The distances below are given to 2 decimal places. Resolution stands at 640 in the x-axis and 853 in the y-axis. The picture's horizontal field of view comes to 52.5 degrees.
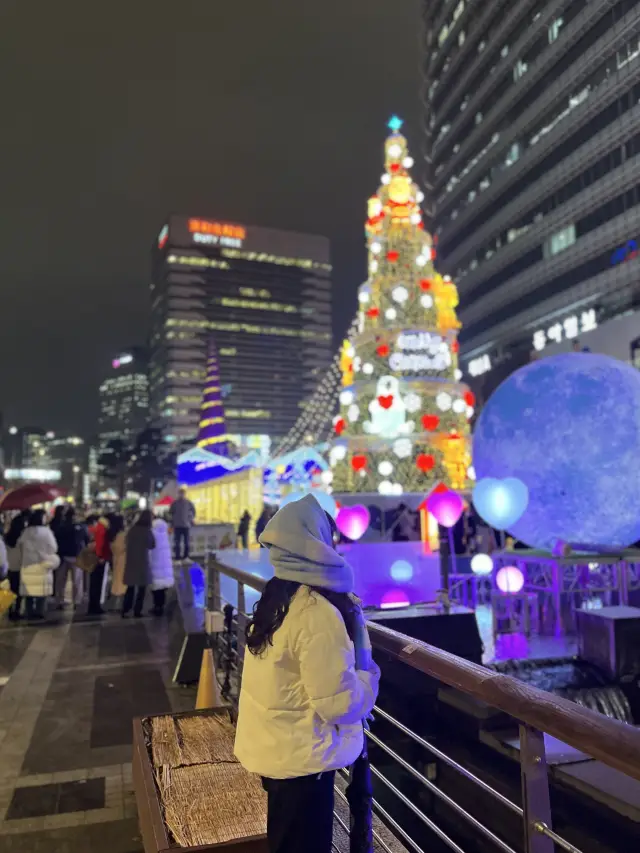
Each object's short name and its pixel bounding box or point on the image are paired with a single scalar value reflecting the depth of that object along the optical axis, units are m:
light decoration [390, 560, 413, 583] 8.87
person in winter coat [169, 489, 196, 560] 16.50
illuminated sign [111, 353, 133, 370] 154.00
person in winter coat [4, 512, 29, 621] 10.20
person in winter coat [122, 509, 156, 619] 10.21
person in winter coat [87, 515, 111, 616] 10.98
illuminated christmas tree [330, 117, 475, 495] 18.27
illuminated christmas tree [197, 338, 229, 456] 37.69
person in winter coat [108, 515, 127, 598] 11.03
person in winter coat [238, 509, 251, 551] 19.77
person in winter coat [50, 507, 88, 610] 11.81
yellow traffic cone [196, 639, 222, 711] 5.03
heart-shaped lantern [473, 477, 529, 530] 7.60
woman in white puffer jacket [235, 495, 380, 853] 2.04
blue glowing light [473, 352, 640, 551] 7.26
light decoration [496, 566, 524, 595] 7.62
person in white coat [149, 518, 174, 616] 10.52
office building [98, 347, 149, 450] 151.88
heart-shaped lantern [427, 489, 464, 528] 9.09
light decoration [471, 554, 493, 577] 8.46
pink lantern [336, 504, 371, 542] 11.04
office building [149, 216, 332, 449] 112.06
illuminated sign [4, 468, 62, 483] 85.75
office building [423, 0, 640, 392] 32.22
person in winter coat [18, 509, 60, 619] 9.93
